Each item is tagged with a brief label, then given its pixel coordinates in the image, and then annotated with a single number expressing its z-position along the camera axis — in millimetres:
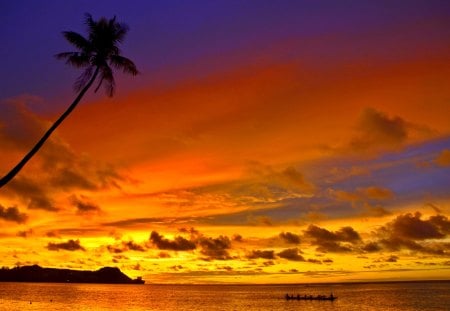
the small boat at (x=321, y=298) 171125
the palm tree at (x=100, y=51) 32562
